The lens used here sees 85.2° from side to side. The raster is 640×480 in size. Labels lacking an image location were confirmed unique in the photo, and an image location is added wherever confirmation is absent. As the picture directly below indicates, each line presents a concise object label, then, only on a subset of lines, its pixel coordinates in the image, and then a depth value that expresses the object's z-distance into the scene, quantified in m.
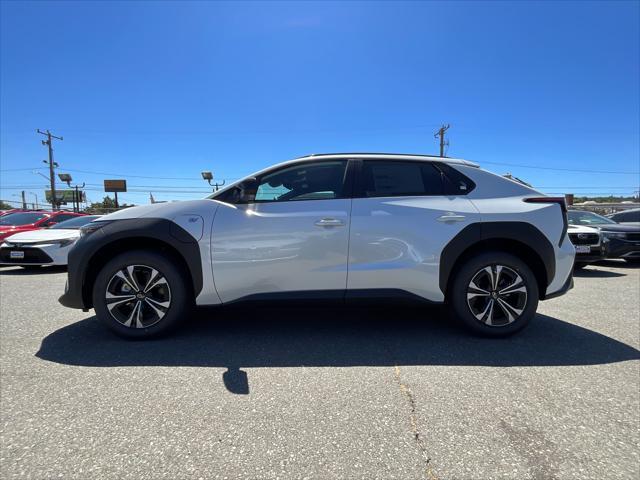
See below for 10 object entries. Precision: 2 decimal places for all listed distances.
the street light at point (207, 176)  53.28
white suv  3.17
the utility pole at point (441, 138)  37.59
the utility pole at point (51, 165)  44.72
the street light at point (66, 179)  57.25
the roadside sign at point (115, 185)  50.81
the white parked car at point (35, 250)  7.30
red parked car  8.83
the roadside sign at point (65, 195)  60.12
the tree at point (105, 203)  69.25
